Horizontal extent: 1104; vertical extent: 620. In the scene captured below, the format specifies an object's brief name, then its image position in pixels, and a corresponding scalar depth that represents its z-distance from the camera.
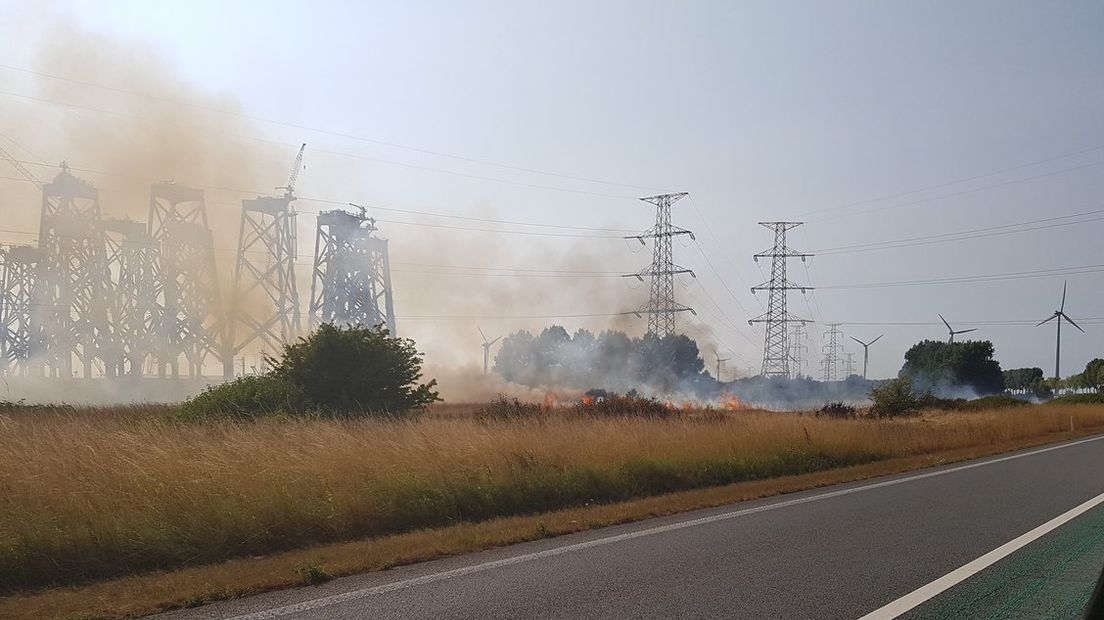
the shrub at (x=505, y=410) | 31.39
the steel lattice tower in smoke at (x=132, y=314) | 74.94
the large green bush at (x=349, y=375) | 27.83
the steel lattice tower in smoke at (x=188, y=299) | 69.75
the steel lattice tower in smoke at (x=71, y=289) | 68.62
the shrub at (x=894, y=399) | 51.31
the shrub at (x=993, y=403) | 70.55
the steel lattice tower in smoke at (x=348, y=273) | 75.88
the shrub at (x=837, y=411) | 51.84
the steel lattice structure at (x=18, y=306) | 74.50
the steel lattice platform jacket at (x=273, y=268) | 70.12
